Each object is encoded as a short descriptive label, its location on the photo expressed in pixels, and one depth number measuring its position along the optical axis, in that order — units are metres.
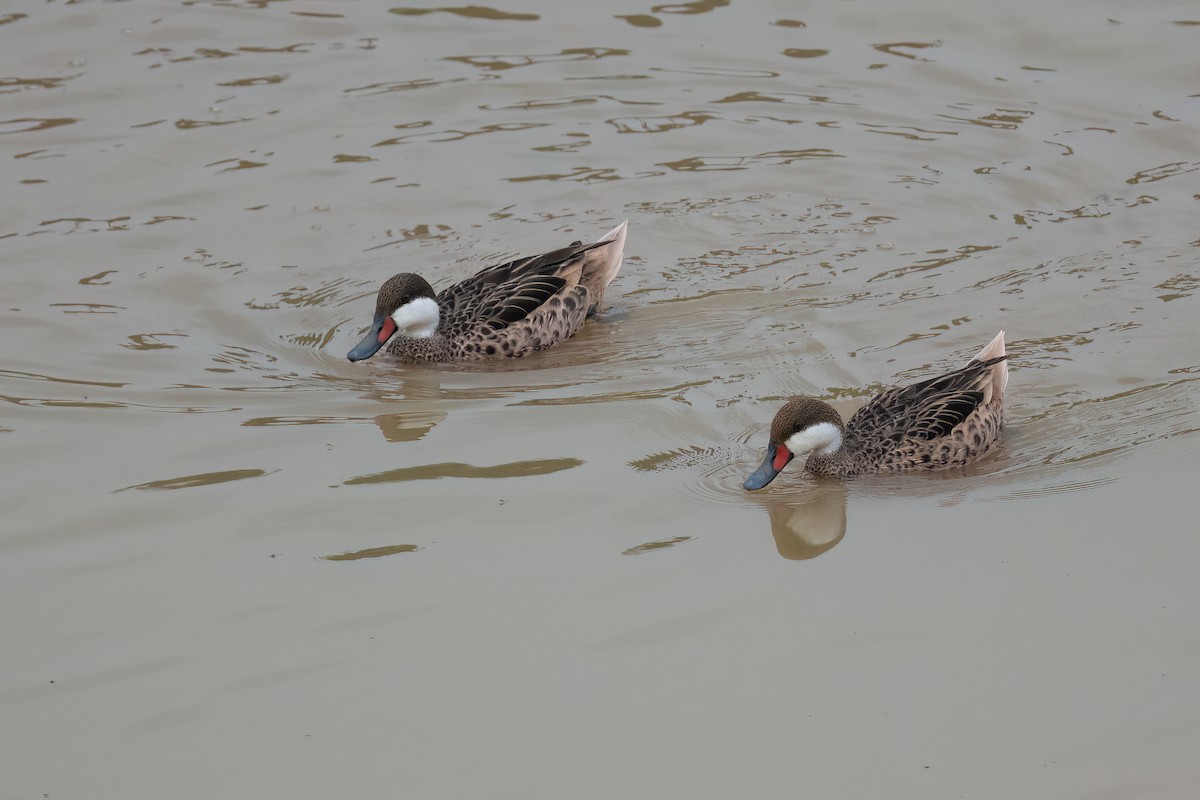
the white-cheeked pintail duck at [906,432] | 14.61
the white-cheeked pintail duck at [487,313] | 18.36
